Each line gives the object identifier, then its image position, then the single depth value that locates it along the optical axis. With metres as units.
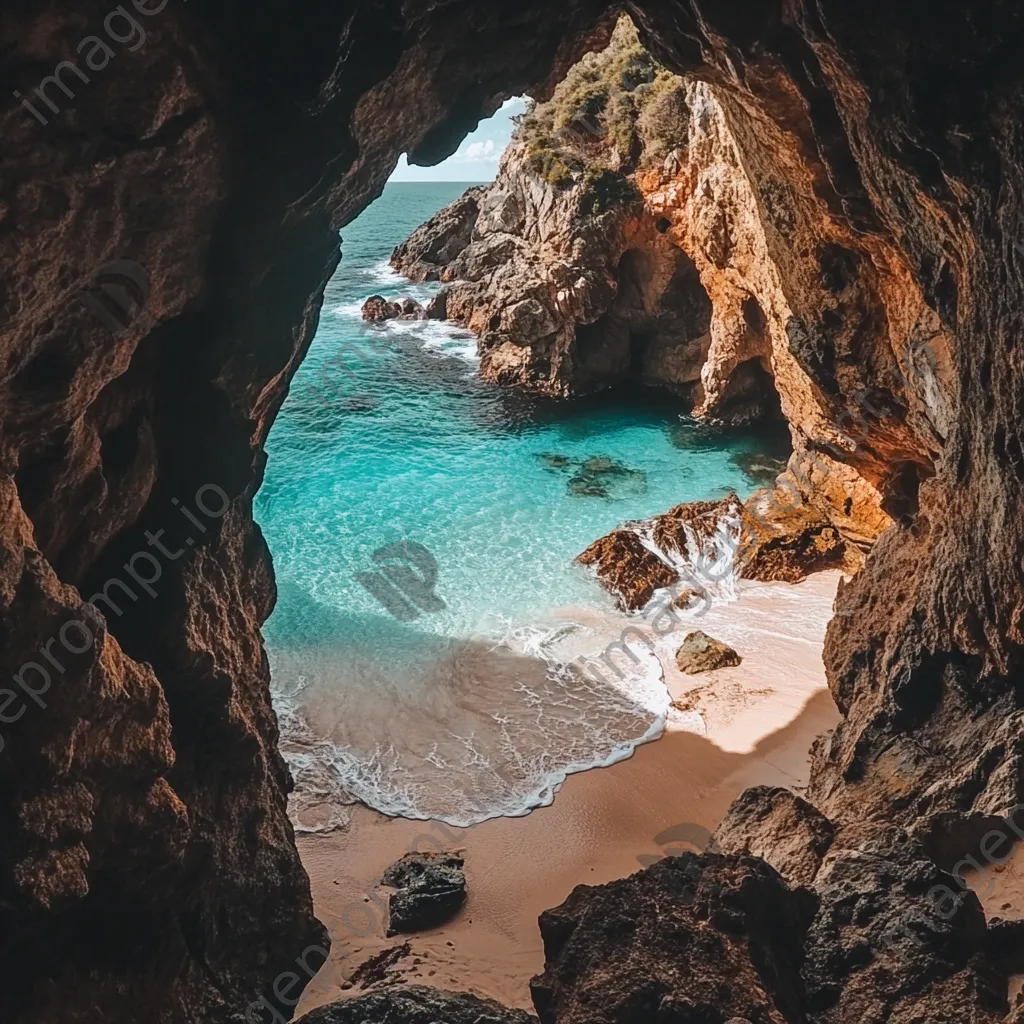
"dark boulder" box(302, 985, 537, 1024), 5.97
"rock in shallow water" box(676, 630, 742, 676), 15.18
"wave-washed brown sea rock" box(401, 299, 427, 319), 42.94
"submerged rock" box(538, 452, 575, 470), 26.25
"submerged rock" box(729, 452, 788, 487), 24.27
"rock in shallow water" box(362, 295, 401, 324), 43.25
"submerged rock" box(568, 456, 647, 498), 24.19
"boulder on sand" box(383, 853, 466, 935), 9.59
